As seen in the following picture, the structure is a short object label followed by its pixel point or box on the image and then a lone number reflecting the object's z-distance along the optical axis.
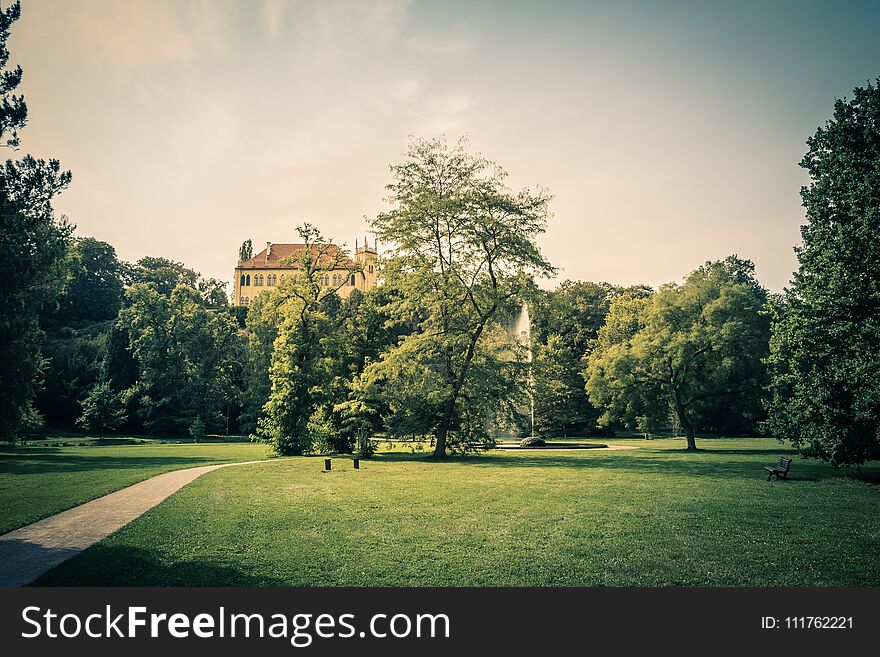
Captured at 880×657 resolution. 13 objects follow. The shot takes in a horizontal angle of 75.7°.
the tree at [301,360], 32.81
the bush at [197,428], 47.16
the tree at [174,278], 83.62
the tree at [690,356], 35.44
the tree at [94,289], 67.06
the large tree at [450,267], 30.05
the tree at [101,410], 47.78
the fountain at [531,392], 32.47
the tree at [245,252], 124.32
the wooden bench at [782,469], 19.50
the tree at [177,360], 50.78
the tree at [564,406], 51.49
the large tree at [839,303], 17.73
